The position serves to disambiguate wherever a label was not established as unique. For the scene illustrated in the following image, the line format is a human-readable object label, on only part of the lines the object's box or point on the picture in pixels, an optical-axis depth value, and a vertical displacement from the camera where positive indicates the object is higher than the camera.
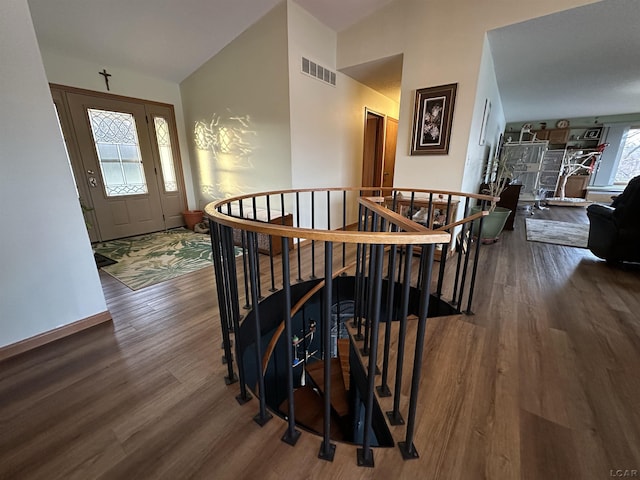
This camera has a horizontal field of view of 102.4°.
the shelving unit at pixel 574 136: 7.57 +0.98
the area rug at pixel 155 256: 2.83 -1.14
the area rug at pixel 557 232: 3.88 -1.04
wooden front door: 3.64 +0.11
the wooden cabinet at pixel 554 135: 7.84 +1.03
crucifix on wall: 3.72 +1.31
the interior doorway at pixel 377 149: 5.01 +0.38
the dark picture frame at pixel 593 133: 7.52 +1.03
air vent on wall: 3.35 +1.29
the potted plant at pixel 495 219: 3.62 -0.68
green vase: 3.61 -0.76
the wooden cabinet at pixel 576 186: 7.85 -0.51
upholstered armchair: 2.62 -0.61
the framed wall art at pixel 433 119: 2.95 +0.58
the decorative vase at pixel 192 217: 4.77 -0.89
